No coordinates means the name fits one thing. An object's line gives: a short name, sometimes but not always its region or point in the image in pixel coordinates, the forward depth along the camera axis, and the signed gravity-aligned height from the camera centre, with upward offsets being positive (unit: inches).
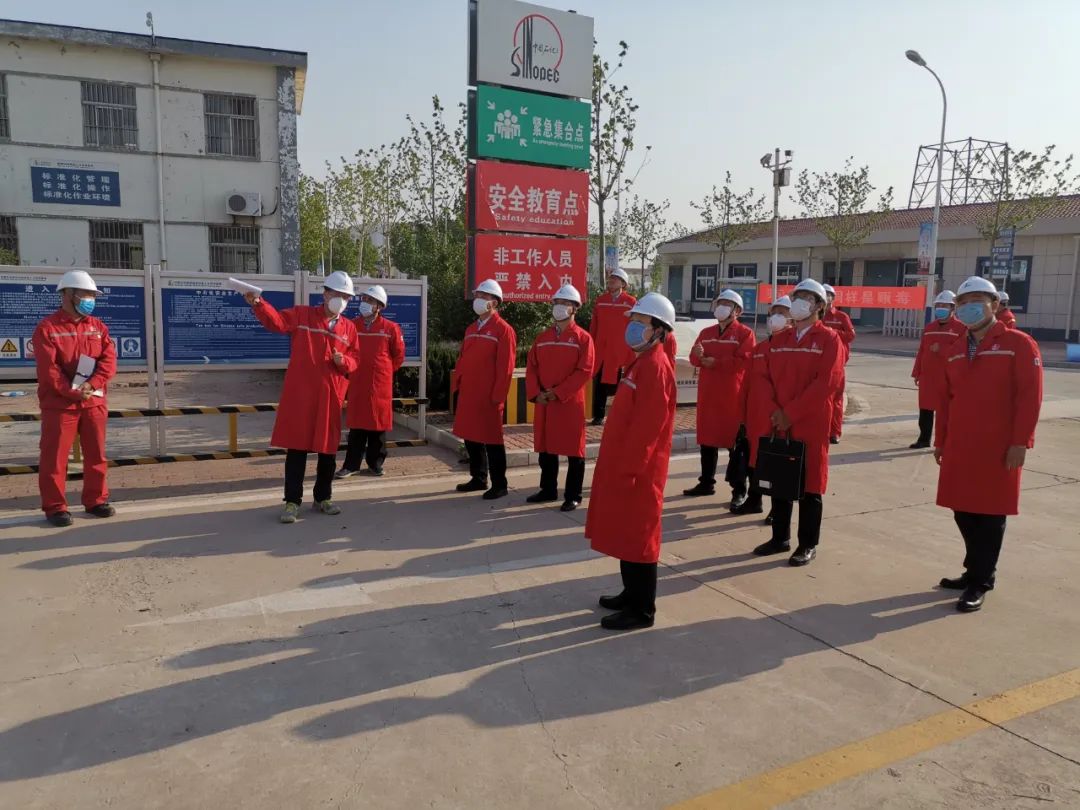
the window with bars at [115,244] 635.5 +34.9
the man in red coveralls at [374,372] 304.2 -29.2
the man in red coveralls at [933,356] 379.2 -23.8
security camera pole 804.8 +131.7
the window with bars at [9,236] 614.5 +37.7
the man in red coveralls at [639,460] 169.3 -34.0
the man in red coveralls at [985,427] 187.6 -28.3
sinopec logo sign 369.4 +116.4
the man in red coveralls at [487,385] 286.7 -31.5
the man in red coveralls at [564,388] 273.4 -30.5
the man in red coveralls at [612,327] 397.1 -13.9
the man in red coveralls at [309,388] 251.4 -29.5
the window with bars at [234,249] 660.1 +34.2
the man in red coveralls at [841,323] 400.7 -9.7
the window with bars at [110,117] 618.8 +130.7
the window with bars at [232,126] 645.9 +131.4
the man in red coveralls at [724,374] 285.9 -25.9
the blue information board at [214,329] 319.3 -15.5
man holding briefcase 215.3 -22.7
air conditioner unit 646.0 +68.9
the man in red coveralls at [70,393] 238.5 -31.1
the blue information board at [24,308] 290.4 -7.8
